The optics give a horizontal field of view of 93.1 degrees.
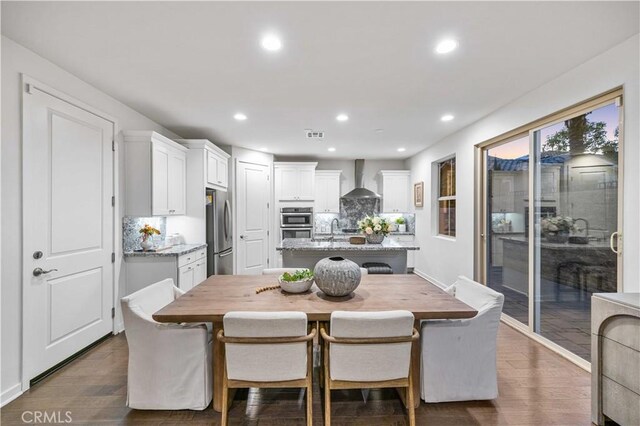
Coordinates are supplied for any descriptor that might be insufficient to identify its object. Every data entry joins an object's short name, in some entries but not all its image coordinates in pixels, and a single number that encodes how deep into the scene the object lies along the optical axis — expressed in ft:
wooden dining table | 5.98
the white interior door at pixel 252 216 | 18.35
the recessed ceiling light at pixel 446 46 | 7.03
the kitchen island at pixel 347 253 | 12.10
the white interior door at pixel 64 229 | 7.53
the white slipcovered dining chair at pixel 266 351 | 5.42
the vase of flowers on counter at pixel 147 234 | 11.62
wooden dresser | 5.54
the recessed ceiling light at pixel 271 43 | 6.91
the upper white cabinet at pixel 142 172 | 11.39
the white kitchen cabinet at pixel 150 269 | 11.35
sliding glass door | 8.03
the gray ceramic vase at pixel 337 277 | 6.82
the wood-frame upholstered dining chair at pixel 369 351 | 5.46
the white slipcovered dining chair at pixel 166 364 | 6.35
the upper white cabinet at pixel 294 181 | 21.27
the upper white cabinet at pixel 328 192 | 22.44
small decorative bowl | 7.23
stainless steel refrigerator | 14.85
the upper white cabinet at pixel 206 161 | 14.47
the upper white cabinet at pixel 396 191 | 22.61
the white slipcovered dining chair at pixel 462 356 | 6.56
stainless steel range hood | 21.56
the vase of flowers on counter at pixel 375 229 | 13.00
